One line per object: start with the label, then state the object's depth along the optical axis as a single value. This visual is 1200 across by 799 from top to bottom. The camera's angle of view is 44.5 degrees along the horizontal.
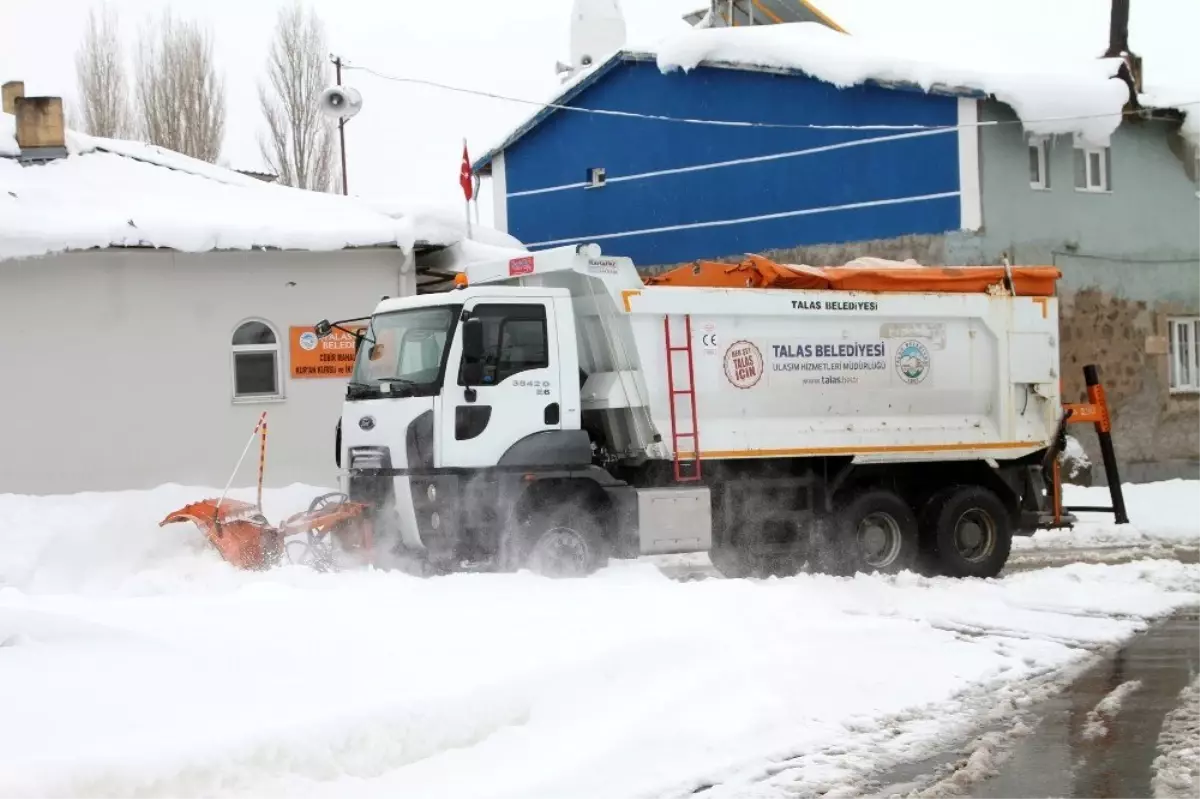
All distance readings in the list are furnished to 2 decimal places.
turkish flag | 20.60
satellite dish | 34.94
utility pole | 27.57
